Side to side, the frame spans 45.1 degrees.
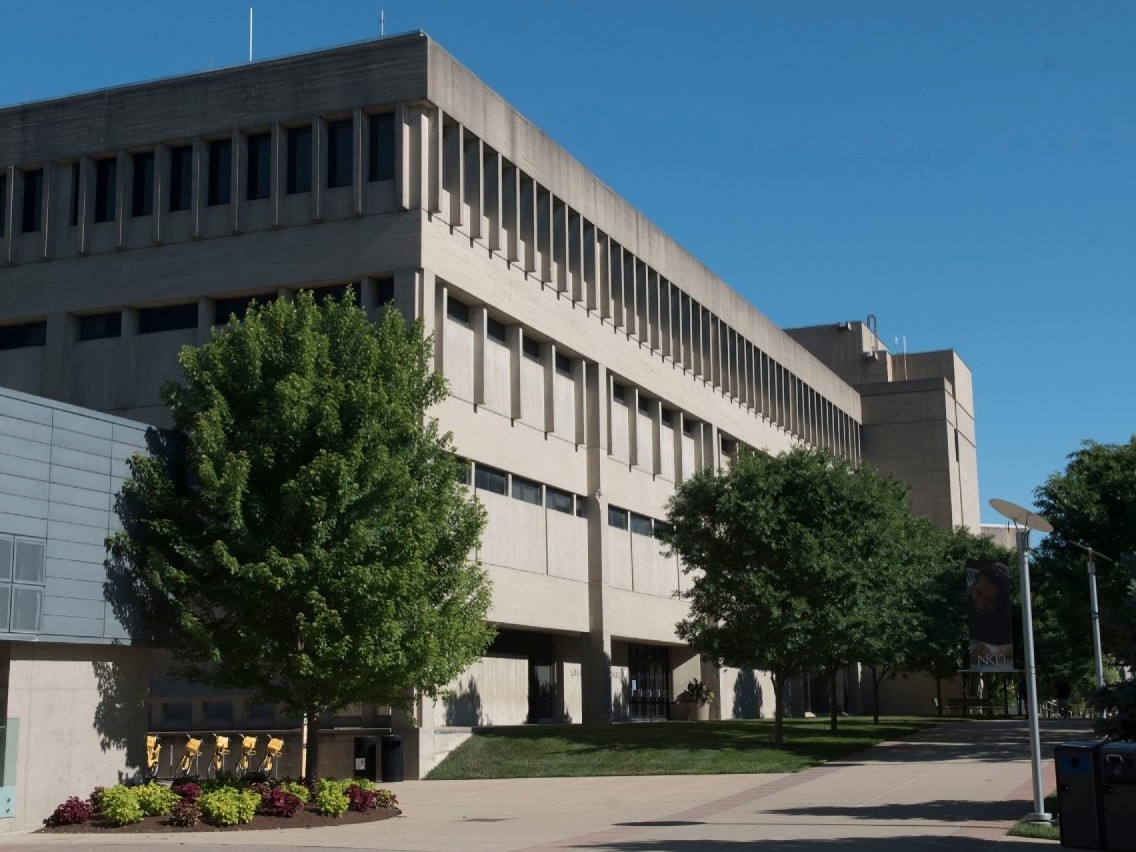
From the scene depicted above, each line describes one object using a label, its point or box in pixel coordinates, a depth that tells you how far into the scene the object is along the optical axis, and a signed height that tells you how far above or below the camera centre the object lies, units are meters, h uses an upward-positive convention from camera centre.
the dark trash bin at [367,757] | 32.94 -2.34
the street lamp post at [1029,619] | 20.30 +0.52
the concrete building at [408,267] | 38.22 +11.41
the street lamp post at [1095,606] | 35.69 +1.22
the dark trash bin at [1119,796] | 17.19 -1.79
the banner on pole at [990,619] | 20.98 +0.52
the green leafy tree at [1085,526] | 40.19 +3.71
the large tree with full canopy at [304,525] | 24.67 +2.49
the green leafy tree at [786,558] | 38.69 +2.79
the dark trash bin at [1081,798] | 17.41 -1.84
